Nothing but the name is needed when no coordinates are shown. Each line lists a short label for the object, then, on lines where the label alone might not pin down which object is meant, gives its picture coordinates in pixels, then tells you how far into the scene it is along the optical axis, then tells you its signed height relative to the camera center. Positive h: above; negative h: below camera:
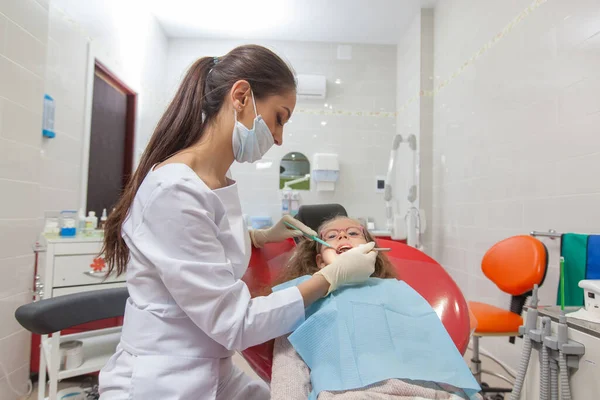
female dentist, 0.85 -0.10
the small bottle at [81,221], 2.51 -0.09
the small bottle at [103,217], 2.84 -0.07
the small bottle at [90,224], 2.49 -0.11
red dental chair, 1.19 -0.24
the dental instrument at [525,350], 1.30 -0.46
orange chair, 1.83 -0.32
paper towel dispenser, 4.08 +0.46
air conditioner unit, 4.11 +1.38
